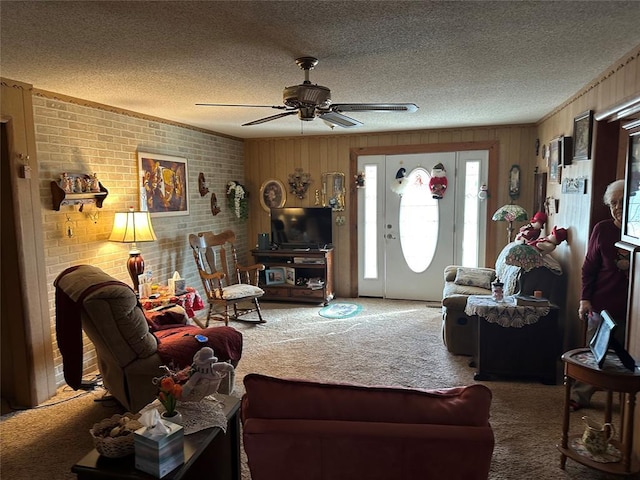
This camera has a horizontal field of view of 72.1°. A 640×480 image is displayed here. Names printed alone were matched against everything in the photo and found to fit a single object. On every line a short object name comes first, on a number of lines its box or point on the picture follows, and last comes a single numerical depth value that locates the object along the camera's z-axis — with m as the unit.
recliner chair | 2.60
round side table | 2.08
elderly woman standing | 2.85
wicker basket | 1.57
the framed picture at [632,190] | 2.29
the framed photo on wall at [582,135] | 3.27
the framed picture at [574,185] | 3.37
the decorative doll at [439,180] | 5.72
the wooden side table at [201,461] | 1.53
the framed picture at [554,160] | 4.09
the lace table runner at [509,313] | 3.38
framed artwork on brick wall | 4.42
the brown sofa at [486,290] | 3.63
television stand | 5.86
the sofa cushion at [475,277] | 4.55
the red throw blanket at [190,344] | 2.81
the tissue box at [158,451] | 1.50
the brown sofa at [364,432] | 1.33
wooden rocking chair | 4.86
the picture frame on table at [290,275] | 5.97
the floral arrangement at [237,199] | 6.09
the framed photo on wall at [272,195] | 6.38
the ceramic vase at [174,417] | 1.71
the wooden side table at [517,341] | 3.40
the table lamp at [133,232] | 3.79
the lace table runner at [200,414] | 1.76
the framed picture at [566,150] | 3.76
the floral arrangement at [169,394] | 1.73
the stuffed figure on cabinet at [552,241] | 3.81
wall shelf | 3.36
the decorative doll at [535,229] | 4.49
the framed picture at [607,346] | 2.10
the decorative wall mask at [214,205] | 5.70
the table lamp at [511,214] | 4.93
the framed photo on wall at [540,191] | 4.82
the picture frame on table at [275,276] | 6.01
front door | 5.72
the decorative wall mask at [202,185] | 5.42
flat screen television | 6.05
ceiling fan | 2.54
